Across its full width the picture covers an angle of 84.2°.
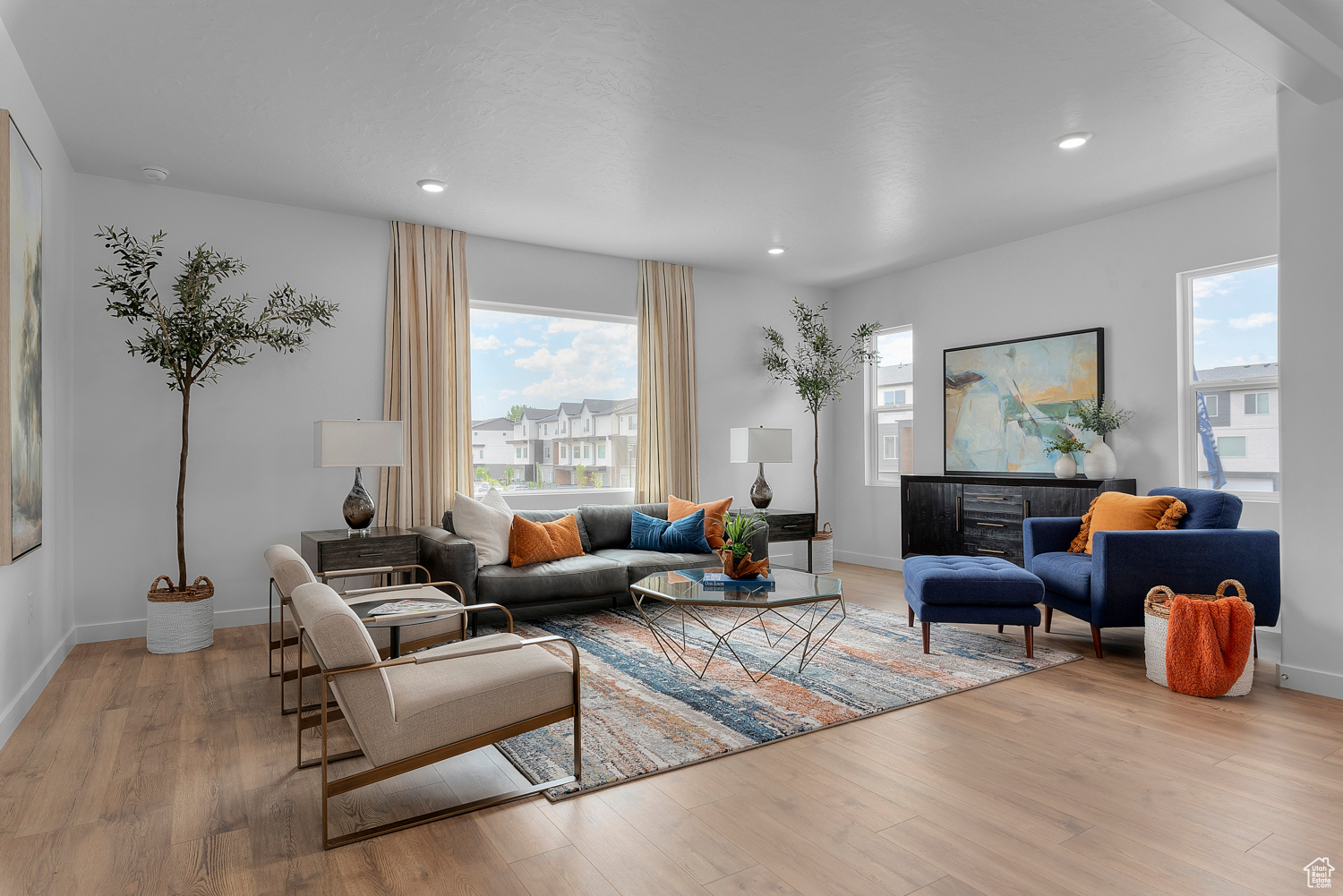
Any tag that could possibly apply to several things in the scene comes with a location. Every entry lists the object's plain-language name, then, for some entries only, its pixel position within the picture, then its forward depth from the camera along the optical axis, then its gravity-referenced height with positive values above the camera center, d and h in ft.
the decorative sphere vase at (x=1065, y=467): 17.95 -0.50
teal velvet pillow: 18.71 -2.15
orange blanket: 11.17 -3.01
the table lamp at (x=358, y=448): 15.20 +0.12
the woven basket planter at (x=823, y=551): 22.40 -3.10
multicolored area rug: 9.34 -3.77
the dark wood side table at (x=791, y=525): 21.32 -2.19
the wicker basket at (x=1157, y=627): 11.94 -2.95
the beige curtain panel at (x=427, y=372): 18.08 +2.02
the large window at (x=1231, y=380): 15.78 +1.44
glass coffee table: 11.75 -3.71
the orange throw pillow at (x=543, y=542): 16.74 -2.07
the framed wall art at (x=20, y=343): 9.48 +1.63
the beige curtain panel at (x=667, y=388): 22.00 +1.89
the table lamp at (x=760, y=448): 21.44 +0.04
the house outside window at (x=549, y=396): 19.92 +1.59
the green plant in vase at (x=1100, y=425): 17.52 +0.51
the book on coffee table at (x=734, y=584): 12.67 -2.33
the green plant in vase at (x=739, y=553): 13.28 -1.85
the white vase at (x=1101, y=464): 17.49 -0.41
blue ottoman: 13.35 -2.70
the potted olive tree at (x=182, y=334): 14.23 +2.45
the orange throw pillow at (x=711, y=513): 19.03 -1.64
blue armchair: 12.76 -2.08
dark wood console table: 17.58 -1.56
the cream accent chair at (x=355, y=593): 9.10 -2.27
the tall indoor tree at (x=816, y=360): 23.90 +3.03
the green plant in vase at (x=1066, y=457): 17.97 -0.24
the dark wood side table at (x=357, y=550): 14.83 -1.96
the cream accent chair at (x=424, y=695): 7.14 -2.50
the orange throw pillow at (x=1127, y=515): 13.99 -1.34
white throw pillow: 16.39 -1.67
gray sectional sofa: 15.49 -2.65
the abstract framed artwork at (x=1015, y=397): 18.89 +1.36
